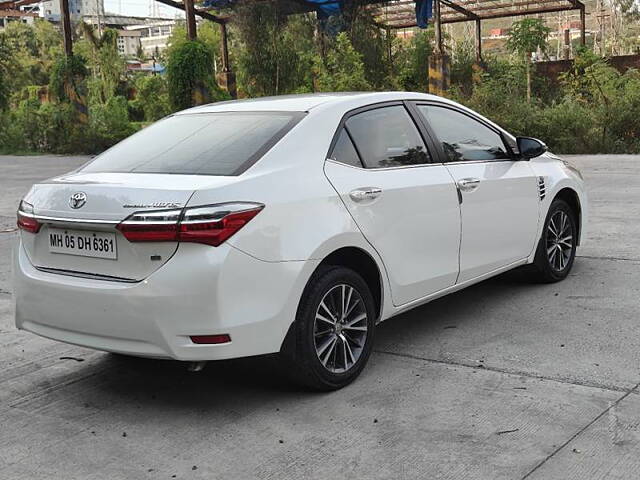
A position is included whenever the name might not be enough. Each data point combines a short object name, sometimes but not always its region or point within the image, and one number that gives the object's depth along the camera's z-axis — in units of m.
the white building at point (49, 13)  112.20
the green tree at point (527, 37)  24.56
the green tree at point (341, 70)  24.55
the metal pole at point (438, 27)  27.00
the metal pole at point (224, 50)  30.17
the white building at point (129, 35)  193.20
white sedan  3.85
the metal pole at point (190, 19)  25.44
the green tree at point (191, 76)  24.33
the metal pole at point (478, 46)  31.34
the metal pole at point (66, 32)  29.11
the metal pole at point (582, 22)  29.57
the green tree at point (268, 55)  29.89
